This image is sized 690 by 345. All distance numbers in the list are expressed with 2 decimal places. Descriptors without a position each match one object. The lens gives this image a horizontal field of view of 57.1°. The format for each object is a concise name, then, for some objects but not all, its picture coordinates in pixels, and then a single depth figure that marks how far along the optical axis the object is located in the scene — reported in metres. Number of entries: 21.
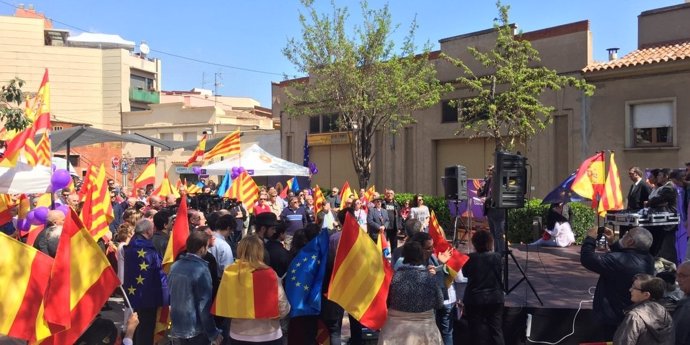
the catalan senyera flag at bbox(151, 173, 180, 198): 15.44
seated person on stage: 15.34
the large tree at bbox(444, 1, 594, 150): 19.81
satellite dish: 63.31
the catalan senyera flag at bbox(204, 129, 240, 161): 16.94
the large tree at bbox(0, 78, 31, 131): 10.88
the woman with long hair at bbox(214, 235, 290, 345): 5.20
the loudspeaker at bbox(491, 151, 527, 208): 9.00
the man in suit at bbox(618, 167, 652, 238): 10.45
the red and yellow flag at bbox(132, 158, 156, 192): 17.20
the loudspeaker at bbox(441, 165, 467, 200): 12.05
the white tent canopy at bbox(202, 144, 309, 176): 19.17
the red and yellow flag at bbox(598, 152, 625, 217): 11.00
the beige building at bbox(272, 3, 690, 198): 19.61
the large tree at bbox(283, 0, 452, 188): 22.98
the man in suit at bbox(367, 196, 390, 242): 13.11
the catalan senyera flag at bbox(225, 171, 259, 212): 14.10
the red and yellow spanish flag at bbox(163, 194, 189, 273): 6.51
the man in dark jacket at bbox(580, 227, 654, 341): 5.75
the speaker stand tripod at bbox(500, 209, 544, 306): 8.63
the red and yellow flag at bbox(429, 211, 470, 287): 6.06
